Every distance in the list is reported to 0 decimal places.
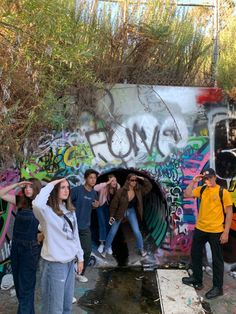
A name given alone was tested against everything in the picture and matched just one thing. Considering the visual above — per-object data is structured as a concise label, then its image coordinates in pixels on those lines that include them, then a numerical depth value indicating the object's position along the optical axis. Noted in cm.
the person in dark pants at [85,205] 594
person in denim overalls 460
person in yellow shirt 579
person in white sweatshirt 400
